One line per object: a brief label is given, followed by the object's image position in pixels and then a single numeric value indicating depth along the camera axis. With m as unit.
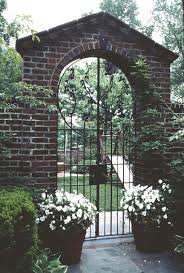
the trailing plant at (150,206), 4.97
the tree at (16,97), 4.70
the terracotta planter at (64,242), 4.54
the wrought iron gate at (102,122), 5.64
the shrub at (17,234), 3.16
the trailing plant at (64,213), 4.48
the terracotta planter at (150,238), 5.05
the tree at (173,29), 19.69
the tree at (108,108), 5.69
